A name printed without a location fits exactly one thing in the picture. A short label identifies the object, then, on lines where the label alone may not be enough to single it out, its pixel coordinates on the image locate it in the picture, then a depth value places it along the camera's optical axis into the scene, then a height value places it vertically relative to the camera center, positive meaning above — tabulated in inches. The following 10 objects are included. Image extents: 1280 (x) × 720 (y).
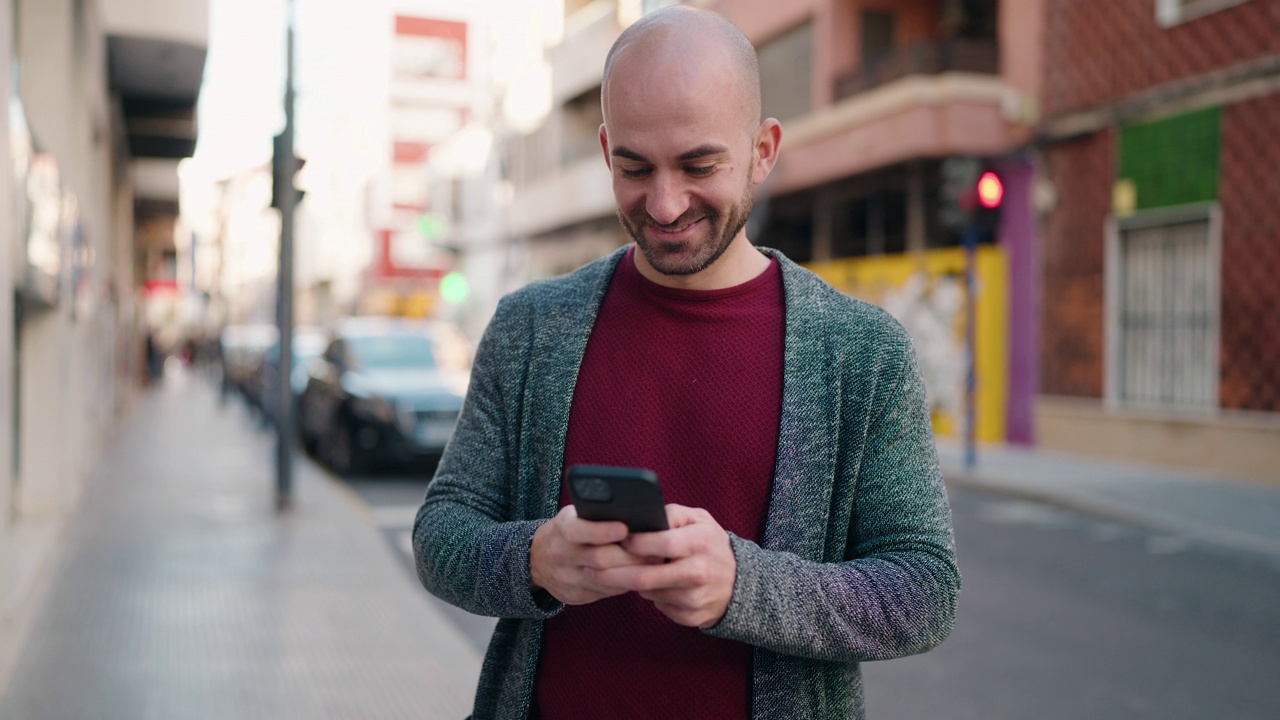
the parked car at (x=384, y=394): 539.8 -18.9
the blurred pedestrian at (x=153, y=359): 1712.6 -13.1
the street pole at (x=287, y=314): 407.8 +12.0
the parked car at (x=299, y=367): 783.7 -11.3
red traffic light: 527.8 +68.6
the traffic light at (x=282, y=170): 409.7 +58.0
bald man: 66.2 -5.3
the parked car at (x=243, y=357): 1038.4 -6.4
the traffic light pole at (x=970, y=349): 542.3 +3.5
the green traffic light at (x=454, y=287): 1339.8 +68.8
